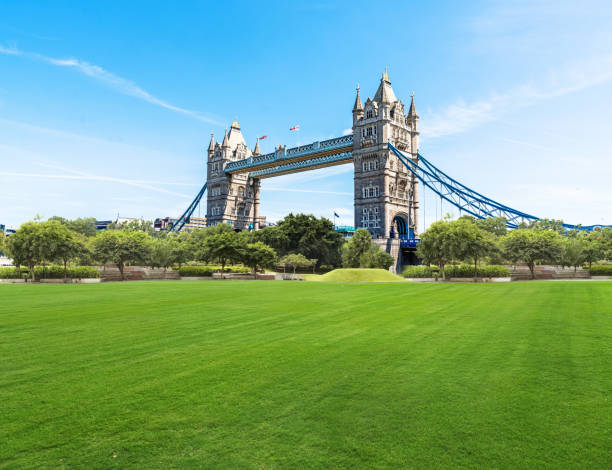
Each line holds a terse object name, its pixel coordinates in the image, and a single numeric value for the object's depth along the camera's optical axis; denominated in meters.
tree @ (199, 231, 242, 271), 55.75
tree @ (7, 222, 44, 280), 43.47
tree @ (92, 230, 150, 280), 51.88
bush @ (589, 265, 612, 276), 45.57
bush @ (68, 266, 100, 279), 45.75
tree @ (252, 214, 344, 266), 70.88
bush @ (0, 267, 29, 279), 45.41
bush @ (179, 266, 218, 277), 55.00
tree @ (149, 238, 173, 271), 63.10
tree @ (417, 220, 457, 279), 44.93
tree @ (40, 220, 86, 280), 43.50
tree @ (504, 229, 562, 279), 47.78
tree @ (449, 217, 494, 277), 43.81
